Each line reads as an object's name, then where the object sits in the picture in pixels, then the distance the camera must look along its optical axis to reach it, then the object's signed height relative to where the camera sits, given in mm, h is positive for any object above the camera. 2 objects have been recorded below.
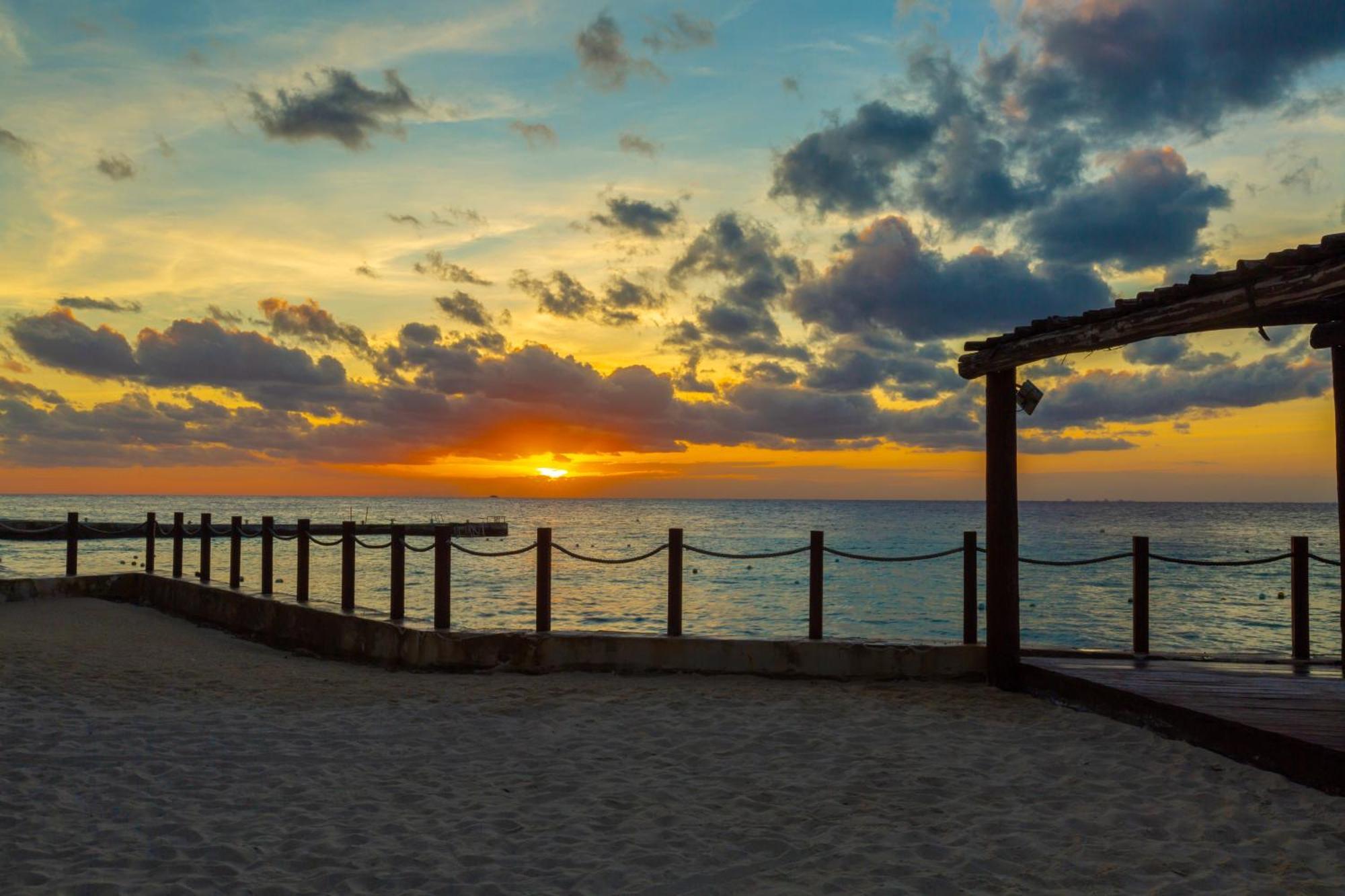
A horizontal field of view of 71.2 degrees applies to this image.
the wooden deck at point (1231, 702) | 6121 -1671
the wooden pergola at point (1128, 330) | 5816 +1221
